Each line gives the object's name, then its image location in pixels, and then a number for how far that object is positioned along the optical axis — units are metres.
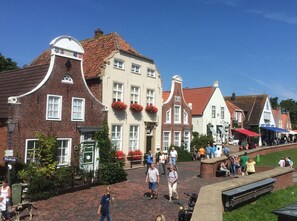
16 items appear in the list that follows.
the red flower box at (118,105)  18.10
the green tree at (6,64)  30.69
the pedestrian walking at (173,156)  16.48
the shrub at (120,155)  18.03
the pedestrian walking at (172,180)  10.75
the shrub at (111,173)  13.92
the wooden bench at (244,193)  7.83
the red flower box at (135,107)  19.29
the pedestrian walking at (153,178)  11.08
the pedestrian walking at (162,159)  15.72
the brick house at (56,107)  12.99
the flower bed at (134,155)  19.18
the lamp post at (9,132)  10.97
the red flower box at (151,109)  20.42
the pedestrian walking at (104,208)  8.18
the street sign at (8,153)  10.87
